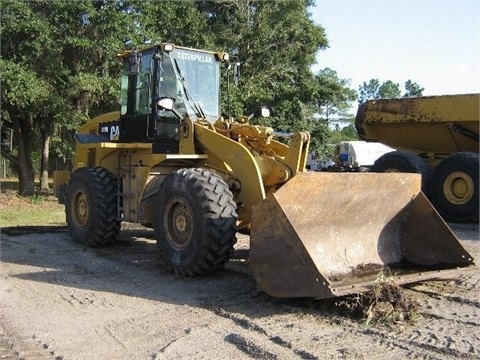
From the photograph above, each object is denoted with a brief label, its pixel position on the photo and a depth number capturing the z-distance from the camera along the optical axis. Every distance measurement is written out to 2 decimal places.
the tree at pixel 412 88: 96.62
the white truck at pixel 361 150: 24.88
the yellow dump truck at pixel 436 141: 11.21
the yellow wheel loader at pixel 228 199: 5.28
